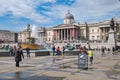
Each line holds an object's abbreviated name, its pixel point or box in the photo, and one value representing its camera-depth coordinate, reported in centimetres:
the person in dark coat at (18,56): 835
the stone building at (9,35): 7819
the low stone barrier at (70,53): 1651
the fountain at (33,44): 2174
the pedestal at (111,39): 2449
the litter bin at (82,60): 789
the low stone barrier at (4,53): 1417
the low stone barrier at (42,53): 1448
